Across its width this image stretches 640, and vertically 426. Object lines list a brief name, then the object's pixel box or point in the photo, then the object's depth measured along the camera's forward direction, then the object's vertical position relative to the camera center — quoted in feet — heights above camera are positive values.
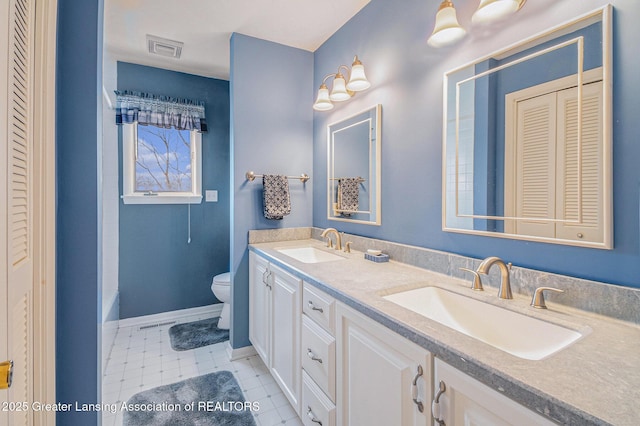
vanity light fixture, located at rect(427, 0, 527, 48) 3.44 +2.47
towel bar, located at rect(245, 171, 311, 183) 7.30 +0.92
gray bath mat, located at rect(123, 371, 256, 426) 5.13 -3.66
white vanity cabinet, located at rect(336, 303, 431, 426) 2.60 -1.69
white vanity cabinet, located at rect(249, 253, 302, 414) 4.92 -2.15
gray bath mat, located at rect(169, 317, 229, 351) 7.86 -3.54
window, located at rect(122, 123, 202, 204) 8.78 +1.47
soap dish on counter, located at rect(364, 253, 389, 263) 5.28 -0.83
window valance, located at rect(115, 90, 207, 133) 8.48 +3.06
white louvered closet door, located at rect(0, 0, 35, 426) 2.18 +0.12
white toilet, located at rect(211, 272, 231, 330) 8.60 -2.43
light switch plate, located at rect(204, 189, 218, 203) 9.73 +0.56
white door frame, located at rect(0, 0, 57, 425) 2.89 +0.00
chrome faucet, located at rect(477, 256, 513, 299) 3.34 -0.69
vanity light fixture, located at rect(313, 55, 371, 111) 5.68 +2.61
